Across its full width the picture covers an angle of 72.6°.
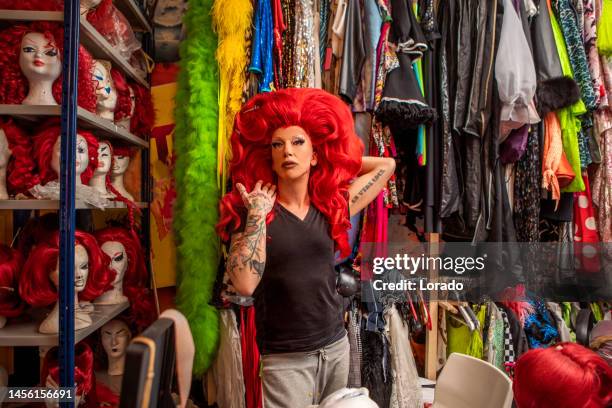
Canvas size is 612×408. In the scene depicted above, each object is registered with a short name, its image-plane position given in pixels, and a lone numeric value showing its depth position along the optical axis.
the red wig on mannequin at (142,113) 2.48
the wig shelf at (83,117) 1.60
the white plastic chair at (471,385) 1.19
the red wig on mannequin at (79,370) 1.66
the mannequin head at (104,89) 2.00
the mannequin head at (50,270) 1.64
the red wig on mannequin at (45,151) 1.67
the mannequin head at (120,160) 2.30
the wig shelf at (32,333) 1.57
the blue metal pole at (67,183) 1.57
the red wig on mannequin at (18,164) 1.65
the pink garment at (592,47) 2.38
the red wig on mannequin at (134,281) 2.29
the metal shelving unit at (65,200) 1.57
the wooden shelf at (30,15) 1.60
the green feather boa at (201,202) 2.08
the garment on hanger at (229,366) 2.04
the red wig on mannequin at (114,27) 2.11
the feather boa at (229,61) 2.03
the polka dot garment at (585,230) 2.45
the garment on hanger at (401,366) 2.10
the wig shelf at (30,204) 1.59
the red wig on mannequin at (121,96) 2.23
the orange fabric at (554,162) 2.27
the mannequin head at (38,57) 1.63
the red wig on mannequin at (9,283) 1.64
